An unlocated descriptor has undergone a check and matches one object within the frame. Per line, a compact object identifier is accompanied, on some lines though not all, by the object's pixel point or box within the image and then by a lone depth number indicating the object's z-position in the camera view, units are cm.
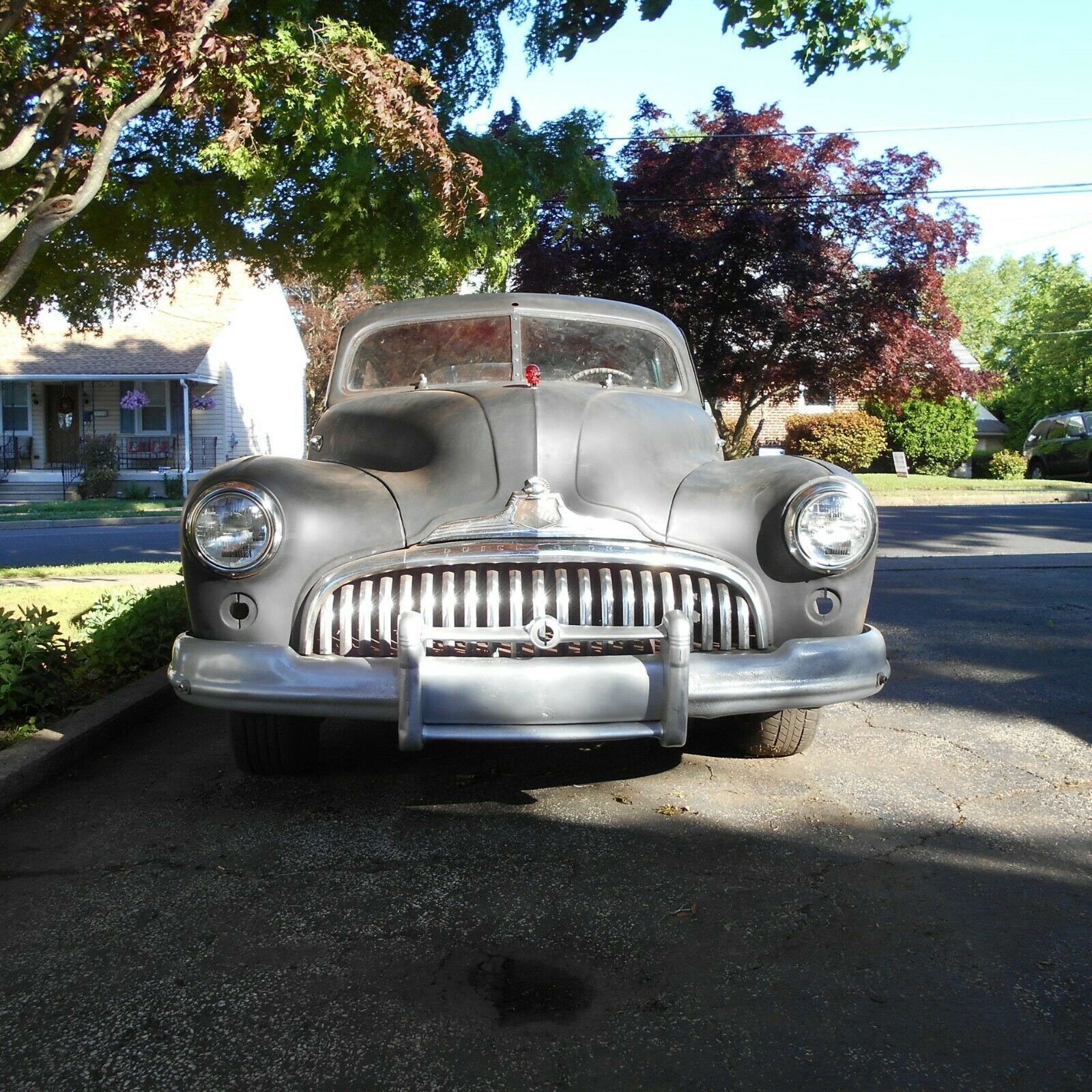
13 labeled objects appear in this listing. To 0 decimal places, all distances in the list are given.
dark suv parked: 2595
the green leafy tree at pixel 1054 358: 4312
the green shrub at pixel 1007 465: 2870
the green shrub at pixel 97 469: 2325
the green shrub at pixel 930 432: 2817
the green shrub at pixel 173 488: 2356
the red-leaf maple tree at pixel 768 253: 1689
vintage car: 310
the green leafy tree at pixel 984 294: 6544
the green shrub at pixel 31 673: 436
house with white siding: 2491
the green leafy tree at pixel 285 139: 524
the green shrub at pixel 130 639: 514
